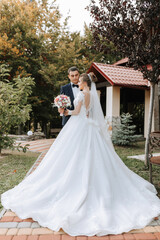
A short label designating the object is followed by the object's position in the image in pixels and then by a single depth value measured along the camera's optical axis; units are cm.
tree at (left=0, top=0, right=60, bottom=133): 1381
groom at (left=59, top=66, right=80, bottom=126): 437
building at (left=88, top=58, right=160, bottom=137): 1108
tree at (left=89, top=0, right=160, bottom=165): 539
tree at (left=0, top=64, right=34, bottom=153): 686
